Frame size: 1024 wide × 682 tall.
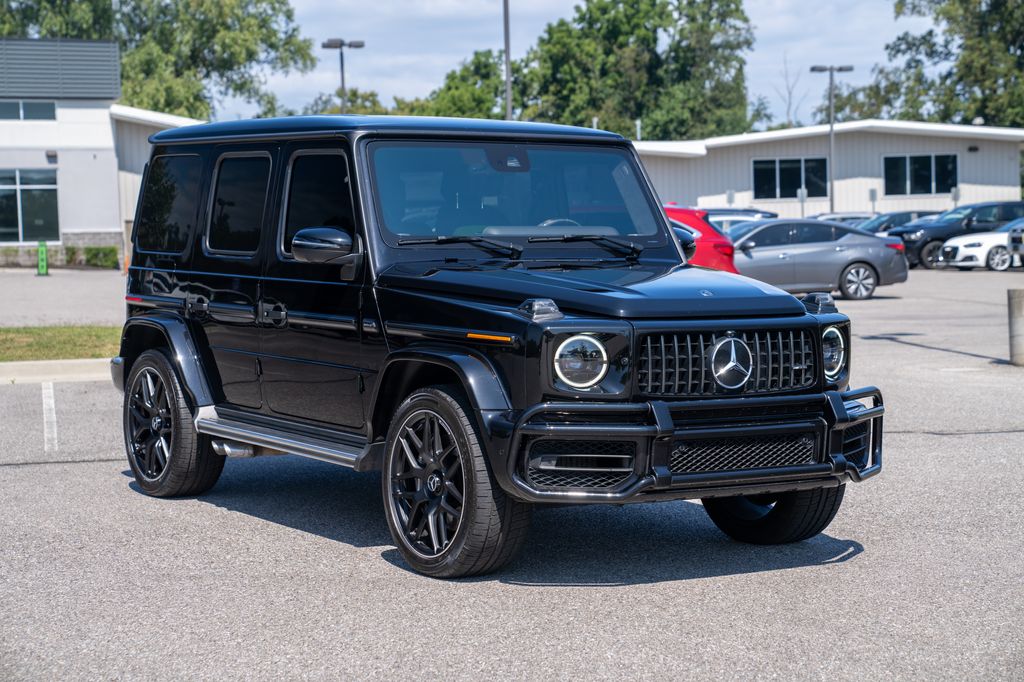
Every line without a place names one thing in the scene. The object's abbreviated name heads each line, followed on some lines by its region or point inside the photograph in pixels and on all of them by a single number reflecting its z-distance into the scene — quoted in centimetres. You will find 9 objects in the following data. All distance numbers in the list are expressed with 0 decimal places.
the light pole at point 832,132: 5078
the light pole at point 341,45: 4806
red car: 1933
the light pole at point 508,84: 2867
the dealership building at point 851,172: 5362
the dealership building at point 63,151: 4481
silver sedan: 2552
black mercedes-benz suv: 570
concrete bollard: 1439
